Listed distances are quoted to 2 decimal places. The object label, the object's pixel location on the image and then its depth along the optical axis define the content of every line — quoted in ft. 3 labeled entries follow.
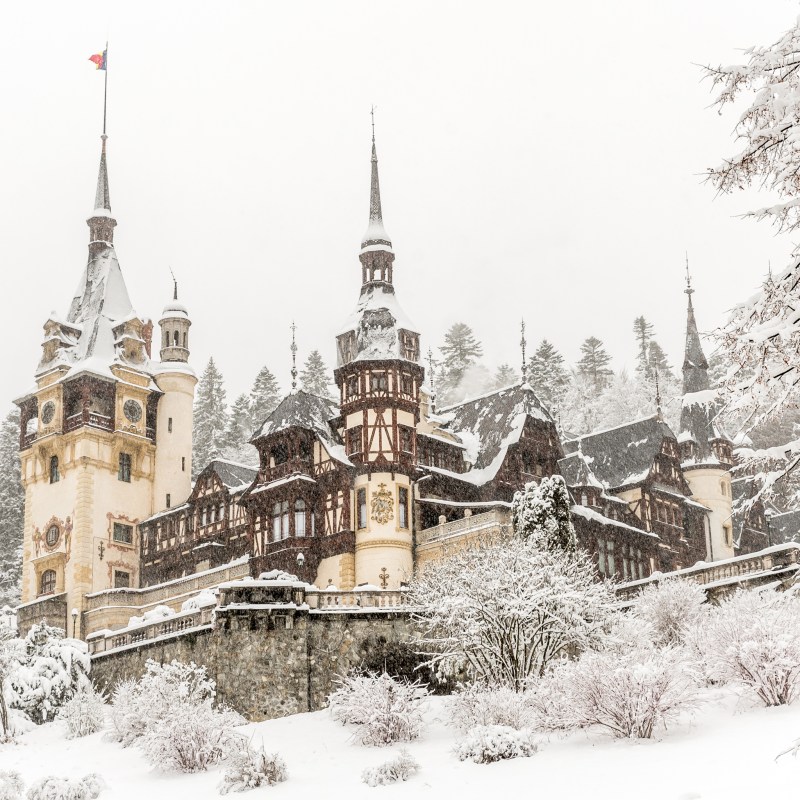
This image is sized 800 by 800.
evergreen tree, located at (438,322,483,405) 406.21
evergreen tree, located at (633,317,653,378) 398.01
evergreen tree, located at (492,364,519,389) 384.68
